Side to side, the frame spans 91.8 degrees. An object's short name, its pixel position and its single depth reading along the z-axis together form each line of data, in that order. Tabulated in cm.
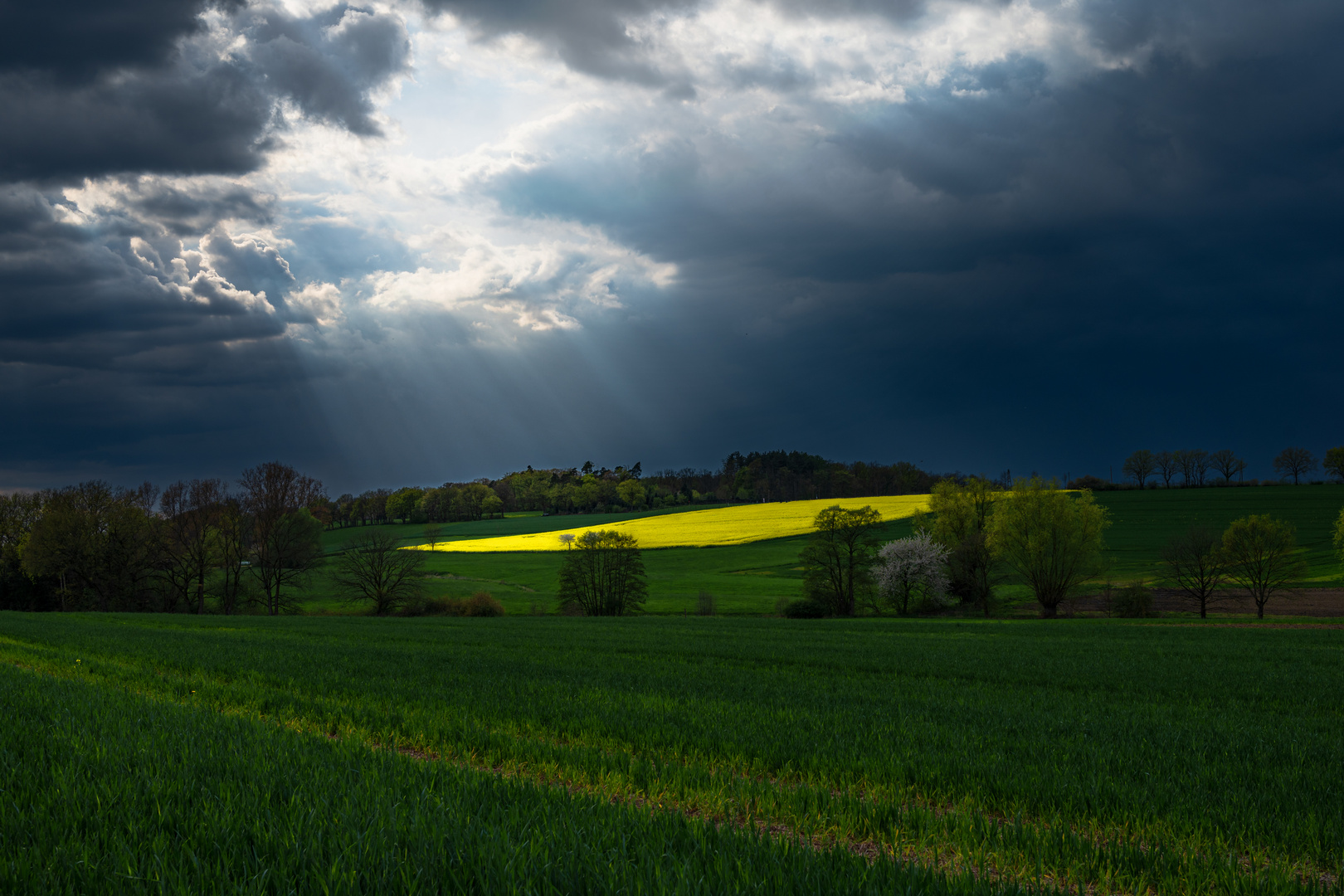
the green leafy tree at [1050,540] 5950
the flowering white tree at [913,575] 6228
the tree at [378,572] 6341
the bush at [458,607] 6025
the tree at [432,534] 11557
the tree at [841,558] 6153
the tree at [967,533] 6269
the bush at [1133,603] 5472
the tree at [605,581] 6506
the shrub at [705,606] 6116
